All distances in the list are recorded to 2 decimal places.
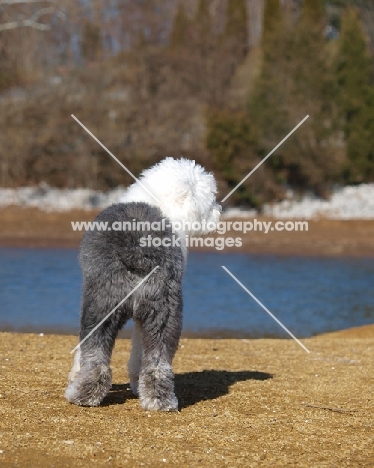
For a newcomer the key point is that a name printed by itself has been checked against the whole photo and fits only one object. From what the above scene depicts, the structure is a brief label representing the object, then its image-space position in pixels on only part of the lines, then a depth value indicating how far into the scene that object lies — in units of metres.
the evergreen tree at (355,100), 35.84
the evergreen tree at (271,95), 36.06
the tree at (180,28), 47.47
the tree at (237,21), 50.91
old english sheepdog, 6.46
